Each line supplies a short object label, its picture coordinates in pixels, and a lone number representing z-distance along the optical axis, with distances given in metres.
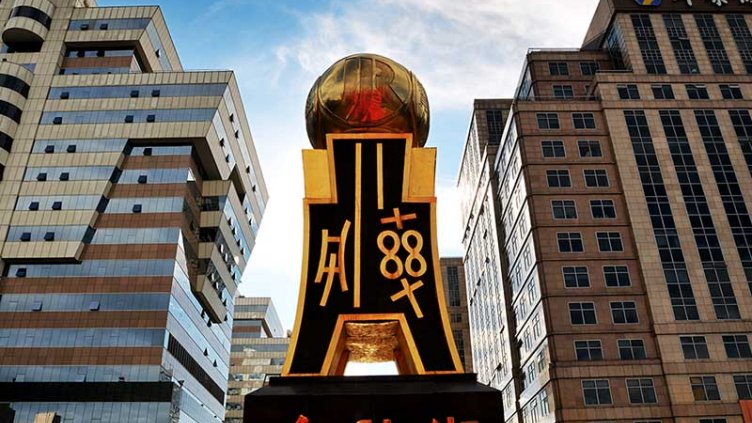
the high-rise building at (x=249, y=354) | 107.62
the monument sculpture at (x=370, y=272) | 13.89
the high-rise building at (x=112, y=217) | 47.56
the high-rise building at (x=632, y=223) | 42.72
